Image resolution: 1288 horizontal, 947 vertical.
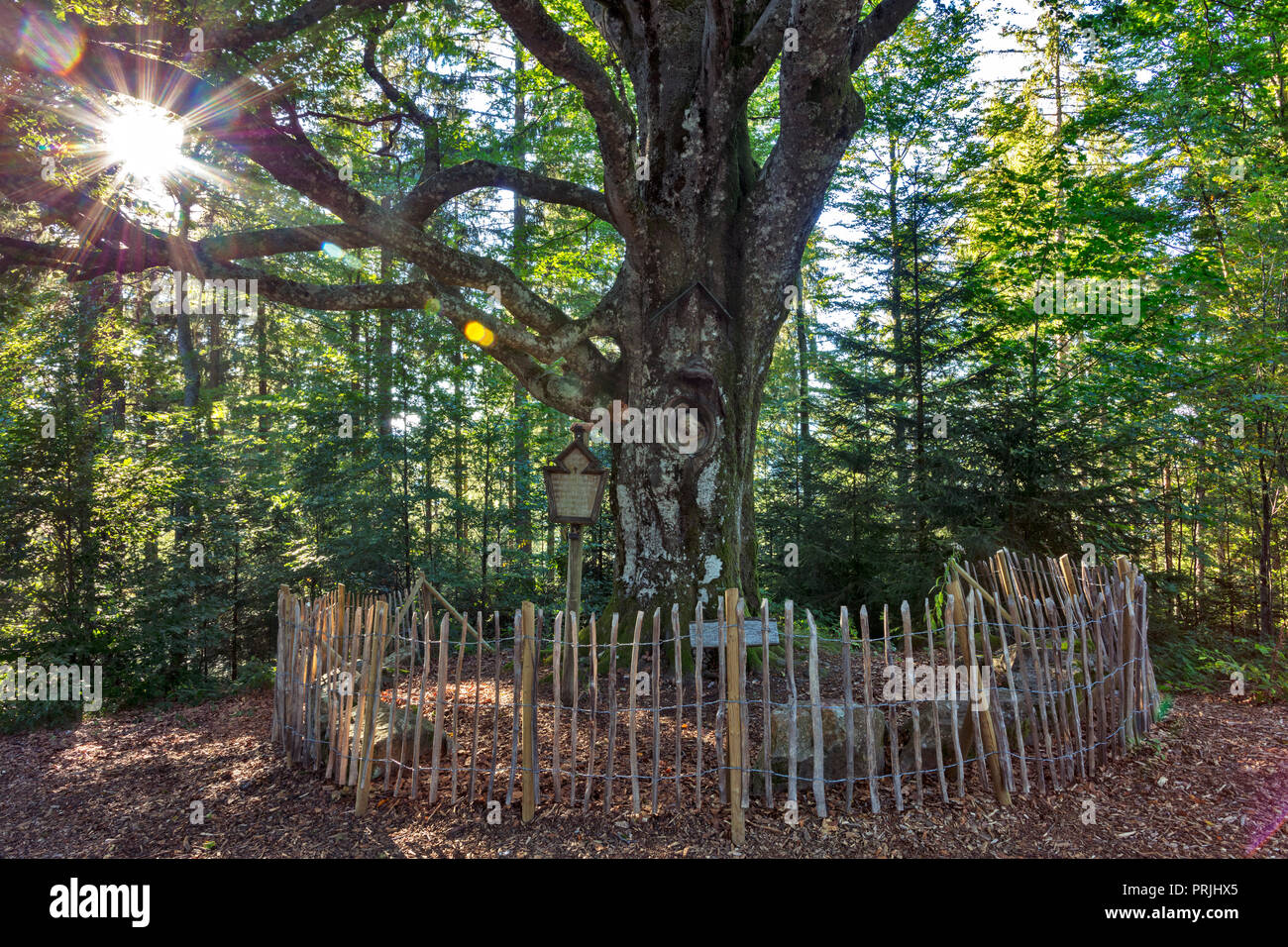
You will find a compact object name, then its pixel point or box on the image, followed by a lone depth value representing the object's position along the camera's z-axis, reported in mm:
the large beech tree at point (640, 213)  5172
